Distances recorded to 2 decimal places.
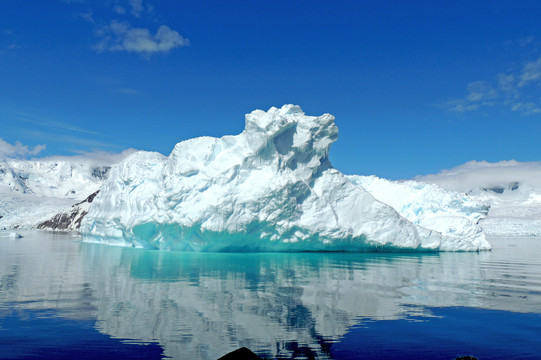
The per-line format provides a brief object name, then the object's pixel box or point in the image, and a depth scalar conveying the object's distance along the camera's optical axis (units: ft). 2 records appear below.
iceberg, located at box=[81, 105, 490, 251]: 73.15
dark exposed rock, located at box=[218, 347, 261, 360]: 15.56
